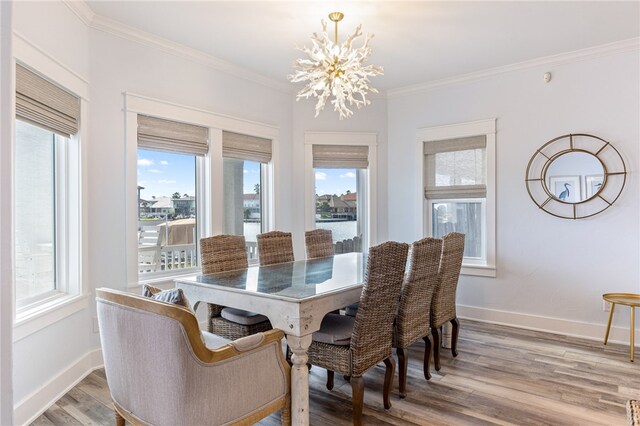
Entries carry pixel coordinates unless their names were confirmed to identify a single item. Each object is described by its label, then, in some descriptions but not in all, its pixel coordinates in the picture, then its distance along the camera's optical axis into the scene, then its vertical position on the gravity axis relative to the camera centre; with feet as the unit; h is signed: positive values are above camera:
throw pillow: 5.58 -1.25
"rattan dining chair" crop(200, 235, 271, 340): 9.15 -1.48
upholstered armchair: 5.10 -2.22
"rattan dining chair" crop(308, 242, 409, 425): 7.14 -2.42
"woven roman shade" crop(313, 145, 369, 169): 16.40 +2.43
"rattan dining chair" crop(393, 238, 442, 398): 8.52 -1.98
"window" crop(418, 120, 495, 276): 14.64 +1.05
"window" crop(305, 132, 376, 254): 16.39 +1.20
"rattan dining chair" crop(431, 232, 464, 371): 9.98 -2.04
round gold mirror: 12.33 +1.19
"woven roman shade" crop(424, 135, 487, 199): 14.98 +1.80
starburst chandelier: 9.03 +3.45
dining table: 6.75 -1.60
